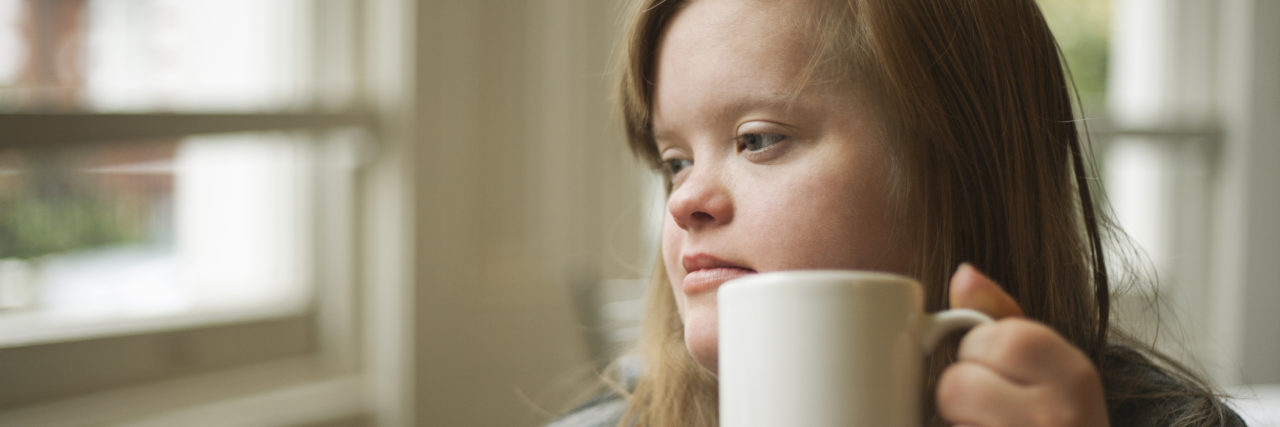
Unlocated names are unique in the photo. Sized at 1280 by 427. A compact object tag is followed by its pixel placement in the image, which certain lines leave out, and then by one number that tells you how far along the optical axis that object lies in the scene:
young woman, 0.71
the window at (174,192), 1.39
